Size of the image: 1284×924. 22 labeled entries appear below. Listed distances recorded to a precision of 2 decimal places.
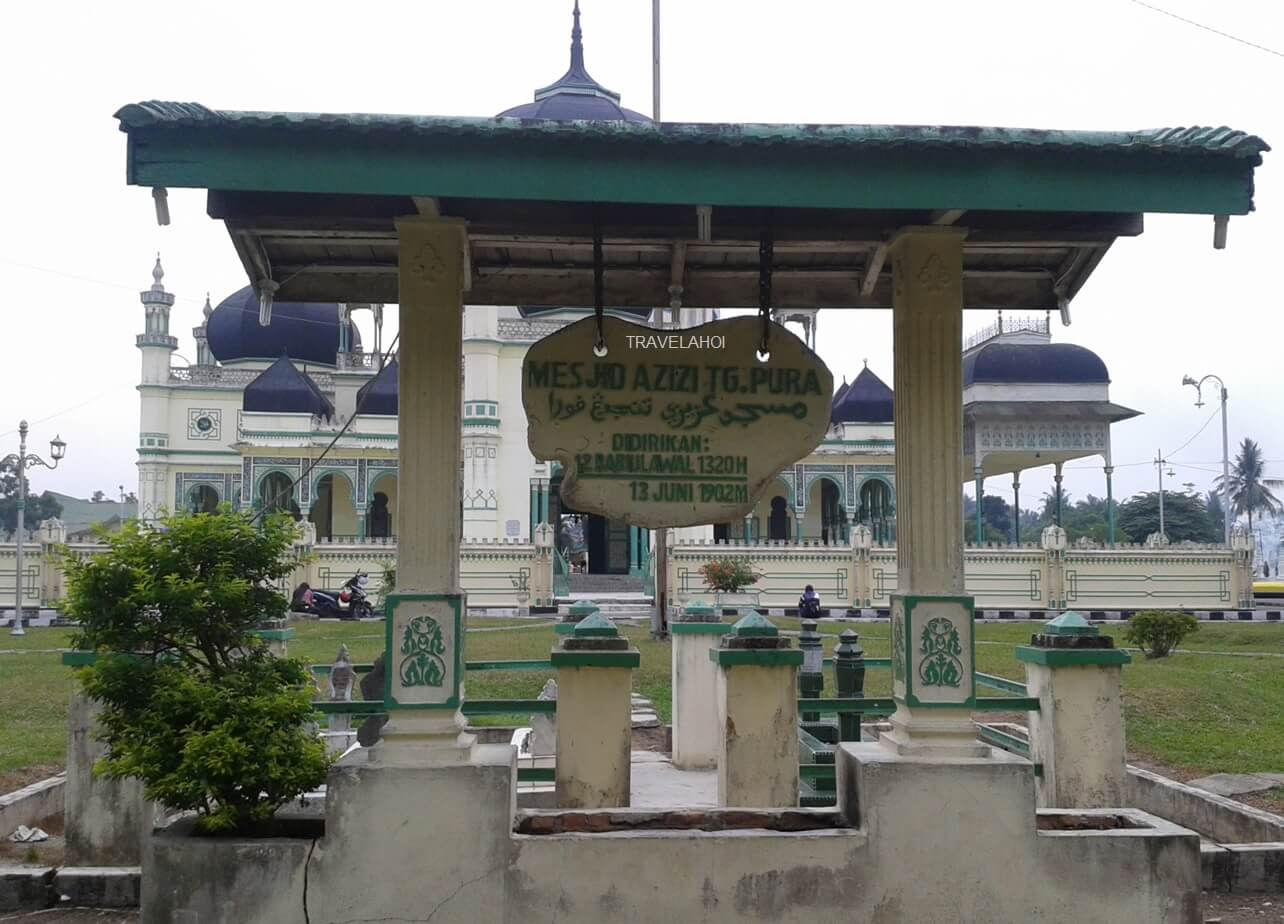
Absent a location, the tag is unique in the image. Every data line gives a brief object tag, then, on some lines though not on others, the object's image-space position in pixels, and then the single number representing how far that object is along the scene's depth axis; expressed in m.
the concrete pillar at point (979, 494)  36.50
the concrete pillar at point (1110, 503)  36.38
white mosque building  38.53
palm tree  86.44
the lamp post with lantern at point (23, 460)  27.28
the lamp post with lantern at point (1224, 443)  40.31
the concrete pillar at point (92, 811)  5.78
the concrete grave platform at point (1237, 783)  8.16
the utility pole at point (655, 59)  17.81
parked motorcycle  27.64
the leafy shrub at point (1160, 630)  18.73
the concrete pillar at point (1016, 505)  37.16
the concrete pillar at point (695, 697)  8.34
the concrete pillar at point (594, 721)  5.91
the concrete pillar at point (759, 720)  5.81
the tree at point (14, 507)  76.69
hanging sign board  5.21
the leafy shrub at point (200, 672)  4.26
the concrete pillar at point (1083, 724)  6.38
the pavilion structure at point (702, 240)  4.31
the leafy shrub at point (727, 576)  28.86
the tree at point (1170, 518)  68.31
